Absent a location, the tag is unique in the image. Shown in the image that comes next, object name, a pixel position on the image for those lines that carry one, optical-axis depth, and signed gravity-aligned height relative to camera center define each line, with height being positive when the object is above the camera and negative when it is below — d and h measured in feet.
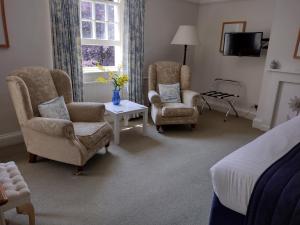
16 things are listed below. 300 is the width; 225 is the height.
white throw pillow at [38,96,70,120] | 8.30 -2.31
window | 11.74 +0.73
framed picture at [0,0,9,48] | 8.80 +0.47
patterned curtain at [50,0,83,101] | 9.93 +0.36
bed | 3.91 -2.34
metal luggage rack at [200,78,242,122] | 15.08 -2.80
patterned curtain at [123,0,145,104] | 12.50 +0.19
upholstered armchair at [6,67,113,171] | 7.52 -2.71
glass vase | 11.31 -2.44
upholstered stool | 4.76 -3.05
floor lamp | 13.67 +0.83
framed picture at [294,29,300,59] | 11.18 +0.16
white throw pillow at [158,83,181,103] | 13.07 -2.42
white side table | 10.23 -2.82
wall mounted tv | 12.95 +0.48
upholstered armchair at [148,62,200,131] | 11.83 -2.53
